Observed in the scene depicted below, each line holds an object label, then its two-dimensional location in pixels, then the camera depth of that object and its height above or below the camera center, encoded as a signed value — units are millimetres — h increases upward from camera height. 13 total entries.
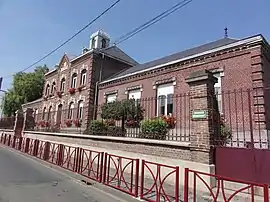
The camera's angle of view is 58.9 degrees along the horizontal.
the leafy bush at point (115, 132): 10586 +15
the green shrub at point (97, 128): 12415 +197
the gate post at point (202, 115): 6790 +564
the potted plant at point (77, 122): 19812 +742
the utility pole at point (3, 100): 40638 +4808
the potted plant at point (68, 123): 20531 +657
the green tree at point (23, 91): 39000 +6334
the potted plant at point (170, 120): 11546 +666
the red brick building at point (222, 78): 10969 +3182
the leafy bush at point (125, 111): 13052 +1184
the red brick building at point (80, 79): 20734 +5054
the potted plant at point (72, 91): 22928 +3808
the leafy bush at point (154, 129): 9203 +157
